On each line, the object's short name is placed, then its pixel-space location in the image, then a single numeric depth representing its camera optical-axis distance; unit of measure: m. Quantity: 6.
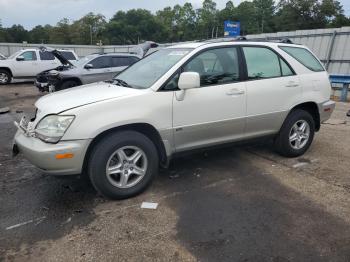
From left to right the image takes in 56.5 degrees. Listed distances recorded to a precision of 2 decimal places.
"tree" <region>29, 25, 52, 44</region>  91.62
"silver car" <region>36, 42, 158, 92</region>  11.08
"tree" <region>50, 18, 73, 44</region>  87.38
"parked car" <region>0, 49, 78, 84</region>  15.68
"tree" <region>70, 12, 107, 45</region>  89.44
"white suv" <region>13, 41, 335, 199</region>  3.44
